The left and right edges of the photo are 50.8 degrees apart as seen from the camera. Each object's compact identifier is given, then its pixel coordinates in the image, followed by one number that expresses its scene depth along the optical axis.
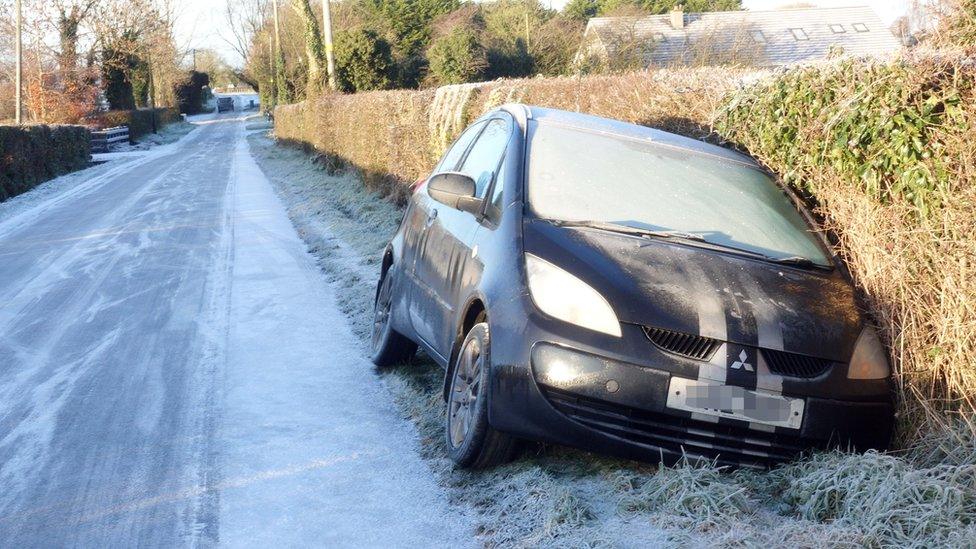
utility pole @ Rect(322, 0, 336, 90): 30.61
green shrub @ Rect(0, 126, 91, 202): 22.38
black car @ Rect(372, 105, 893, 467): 4.22
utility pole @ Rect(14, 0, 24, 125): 34.83
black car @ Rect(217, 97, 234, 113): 108.69
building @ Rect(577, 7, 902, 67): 27.62
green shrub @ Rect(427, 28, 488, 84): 35.41
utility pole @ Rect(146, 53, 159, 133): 64.60
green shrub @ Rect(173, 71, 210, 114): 92.91
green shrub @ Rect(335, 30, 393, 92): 36.72
